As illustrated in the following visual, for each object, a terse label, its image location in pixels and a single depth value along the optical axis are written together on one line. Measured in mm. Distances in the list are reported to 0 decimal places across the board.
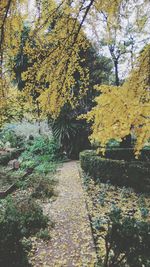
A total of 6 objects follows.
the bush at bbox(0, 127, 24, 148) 12085
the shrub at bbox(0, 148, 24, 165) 8524
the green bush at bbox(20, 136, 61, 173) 8737
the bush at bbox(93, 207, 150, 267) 2115
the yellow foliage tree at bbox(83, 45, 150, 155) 2406
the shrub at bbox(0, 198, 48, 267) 2517
